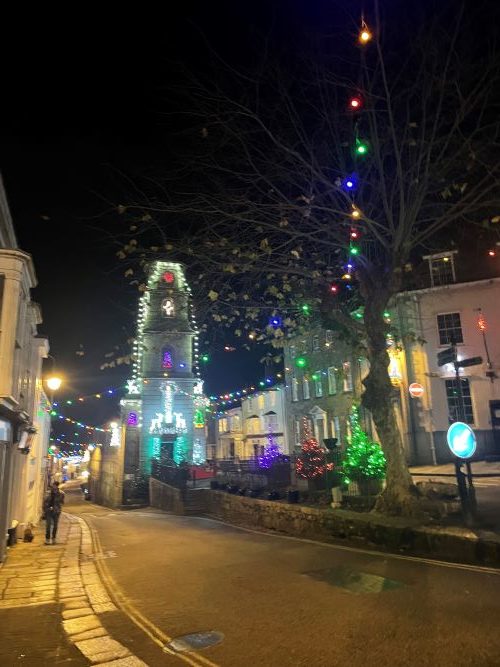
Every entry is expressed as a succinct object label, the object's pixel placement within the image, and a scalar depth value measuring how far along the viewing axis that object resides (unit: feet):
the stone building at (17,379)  34.17
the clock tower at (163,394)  134.00
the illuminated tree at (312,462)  56.39
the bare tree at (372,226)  38.32
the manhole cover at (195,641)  18.07
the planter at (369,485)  50.80
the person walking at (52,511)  45.93
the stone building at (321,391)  105.19
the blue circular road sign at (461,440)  31.32
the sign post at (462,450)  31.37
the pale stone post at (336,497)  46.70
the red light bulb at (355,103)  37.25
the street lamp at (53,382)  58.89
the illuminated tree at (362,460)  51.21
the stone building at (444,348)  84.64
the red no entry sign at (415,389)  80.38
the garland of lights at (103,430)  164.72
